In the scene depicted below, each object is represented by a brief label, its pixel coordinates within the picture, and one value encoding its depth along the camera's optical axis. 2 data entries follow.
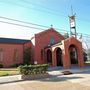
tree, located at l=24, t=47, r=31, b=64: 19.19
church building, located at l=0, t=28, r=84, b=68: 18.68
